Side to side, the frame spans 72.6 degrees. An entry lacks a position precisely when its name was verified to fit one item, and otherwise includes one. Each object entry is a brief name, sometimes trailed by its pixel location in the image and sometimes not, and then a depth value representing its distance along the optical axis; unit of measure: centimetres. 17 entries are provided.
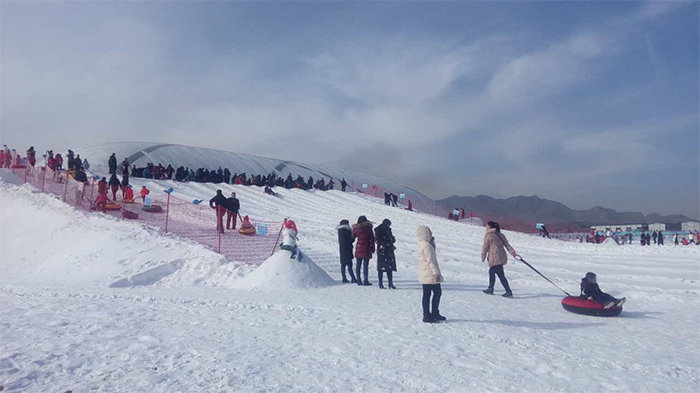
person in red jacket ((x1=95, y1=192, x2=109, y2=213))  1521
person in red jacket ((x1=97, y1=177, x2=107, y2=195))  1565
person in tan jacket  873
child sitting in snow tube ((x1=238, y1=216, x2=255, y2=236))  1419
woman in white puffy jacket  612
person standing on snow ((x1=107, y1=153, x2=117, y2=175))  2438
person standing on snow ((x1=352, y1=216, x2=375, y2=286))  944
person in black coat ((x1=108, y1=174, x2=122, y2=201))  1718
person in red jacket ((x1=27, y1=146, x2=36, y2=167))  2051
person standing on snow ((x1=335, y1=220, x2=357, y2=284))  977
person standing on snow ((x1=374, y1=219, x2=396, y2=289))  884
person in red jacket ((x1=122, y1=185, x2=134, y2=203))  1746
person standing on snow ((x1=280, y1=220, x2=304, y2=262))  950
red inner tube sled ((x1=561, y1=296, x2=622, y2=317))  717
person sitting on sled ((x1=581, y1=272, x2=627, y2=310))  720
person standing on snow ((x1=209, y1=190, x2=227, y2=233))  1337
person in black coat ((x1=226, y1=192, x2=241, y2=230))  1445
